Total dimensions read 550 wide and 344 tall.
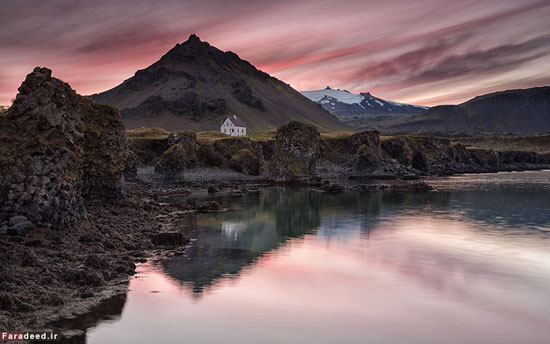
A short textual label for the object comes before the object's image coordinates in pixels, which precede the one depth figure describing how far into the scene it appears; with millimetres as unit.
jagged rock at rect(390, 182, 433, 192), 79938
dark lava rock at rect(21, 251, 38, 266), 20188
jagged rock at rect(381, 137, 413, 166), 137125
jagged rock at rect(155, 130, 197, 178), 87062
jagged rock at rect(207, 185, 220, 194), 71525
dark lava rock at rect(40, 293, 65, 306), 17266
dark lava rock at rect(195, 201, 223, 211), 50319
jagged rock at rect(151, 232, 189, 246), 30078
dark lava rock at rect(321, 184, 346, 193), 78512
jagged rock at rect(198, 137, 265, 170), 104062
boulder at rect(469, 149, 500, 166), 160500
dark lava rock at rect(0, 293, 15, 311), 15891
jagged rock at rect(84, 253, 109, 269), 22219
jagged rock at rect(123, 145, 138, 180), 79688
